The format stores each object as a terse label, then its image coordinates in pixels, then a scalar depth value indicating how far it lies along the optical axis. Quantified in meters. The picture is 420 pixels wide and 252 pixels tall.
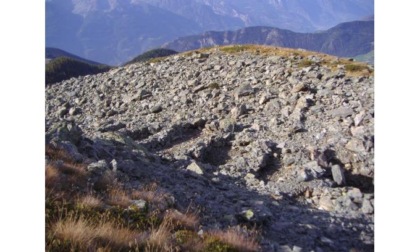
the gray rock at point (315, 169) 11.30
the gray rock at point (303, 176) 11.13
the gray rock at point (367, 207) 9.06
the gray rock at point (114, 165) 9.24
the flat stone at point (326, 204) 9.62
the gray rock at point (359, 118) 13.72
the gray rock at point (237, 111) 17.17
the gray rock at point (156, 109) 20.03
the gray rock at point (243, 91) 19.45
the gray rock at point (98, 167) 8.34
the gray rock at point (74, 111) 22.82
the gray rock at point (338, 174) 11.10
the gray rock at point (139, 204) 6.64
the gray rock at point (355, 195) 9.71
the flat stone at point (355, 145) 12.33
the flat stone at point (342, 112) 14.62
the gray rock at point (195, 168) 11.68
